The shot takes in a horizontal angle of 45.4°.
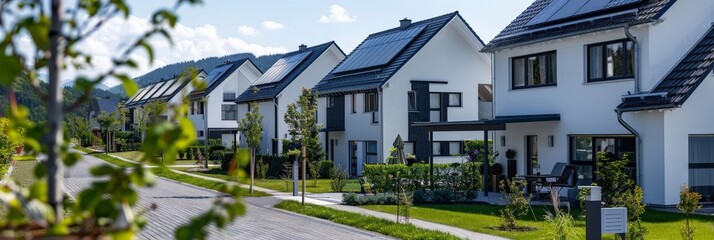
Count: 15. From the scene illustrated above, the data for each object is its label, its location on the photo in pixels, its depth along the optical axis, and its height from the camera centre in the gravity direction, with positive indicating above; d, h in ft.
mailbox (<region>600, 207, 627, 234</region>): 33.94 -3.62
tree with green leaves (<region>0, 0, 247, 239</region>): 8.67 -0.15
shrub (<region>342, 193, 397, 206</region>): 69.56 -5.76
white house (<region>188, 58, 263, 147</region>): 189.67 +8.02
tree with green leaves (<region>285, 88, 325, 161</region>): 94.12 +0.71
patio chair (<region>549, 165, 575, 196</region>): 67.87 -3.94
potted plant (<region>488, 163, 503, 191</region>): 82.58 -4.25
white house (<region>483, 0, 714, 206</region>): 62.69 +3.18
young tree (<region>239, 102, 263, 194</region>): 91.20 -0.17
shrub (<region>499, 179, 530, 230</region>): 50.67 -4.97
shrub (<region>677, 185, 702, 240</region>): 40.86 -3.50
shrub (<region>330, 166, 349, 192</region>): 86.79 -5.28
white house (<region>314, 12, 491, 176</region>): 111.65 +5.33
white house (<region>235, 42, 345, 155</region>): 143.64 +7.75
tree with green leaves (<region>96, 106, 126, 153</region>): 202.90 +2.19
